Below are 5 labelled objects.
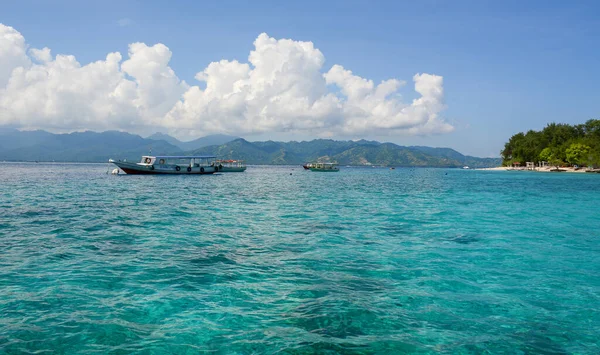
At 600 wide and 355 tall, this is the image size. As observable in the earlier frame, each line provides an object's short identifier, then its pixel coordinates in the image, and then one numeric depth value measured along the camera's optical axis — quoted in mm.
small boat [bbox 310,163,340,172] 189012
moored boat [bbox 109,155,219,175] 106500
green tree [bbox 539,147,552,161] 193625
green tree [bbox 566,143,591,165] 164000
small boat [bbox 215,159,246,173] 152225
